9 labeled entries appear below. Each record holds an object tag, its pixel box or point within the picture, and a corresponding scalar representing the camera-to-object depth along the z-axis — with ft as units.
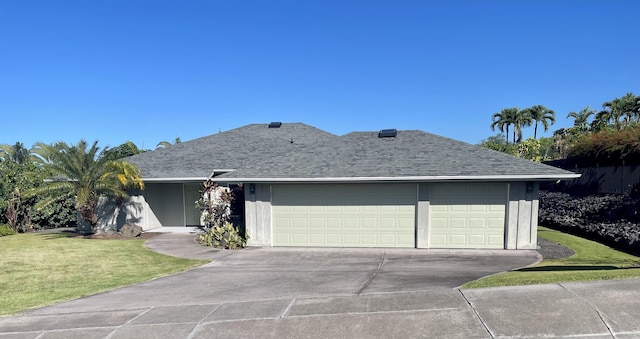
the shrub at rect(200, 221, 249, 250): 44.52
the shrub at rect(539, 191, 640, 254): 44.06
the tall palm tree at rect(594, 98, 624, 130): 141.08
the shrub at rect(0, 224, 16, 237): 57.58
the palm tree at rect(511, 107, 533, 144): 184.14
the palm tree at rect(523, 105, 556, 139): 184.96
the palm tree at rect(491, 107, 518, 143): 184.76
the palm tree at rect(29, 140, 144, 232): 50.78
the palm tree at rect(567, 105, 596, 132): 175.32
